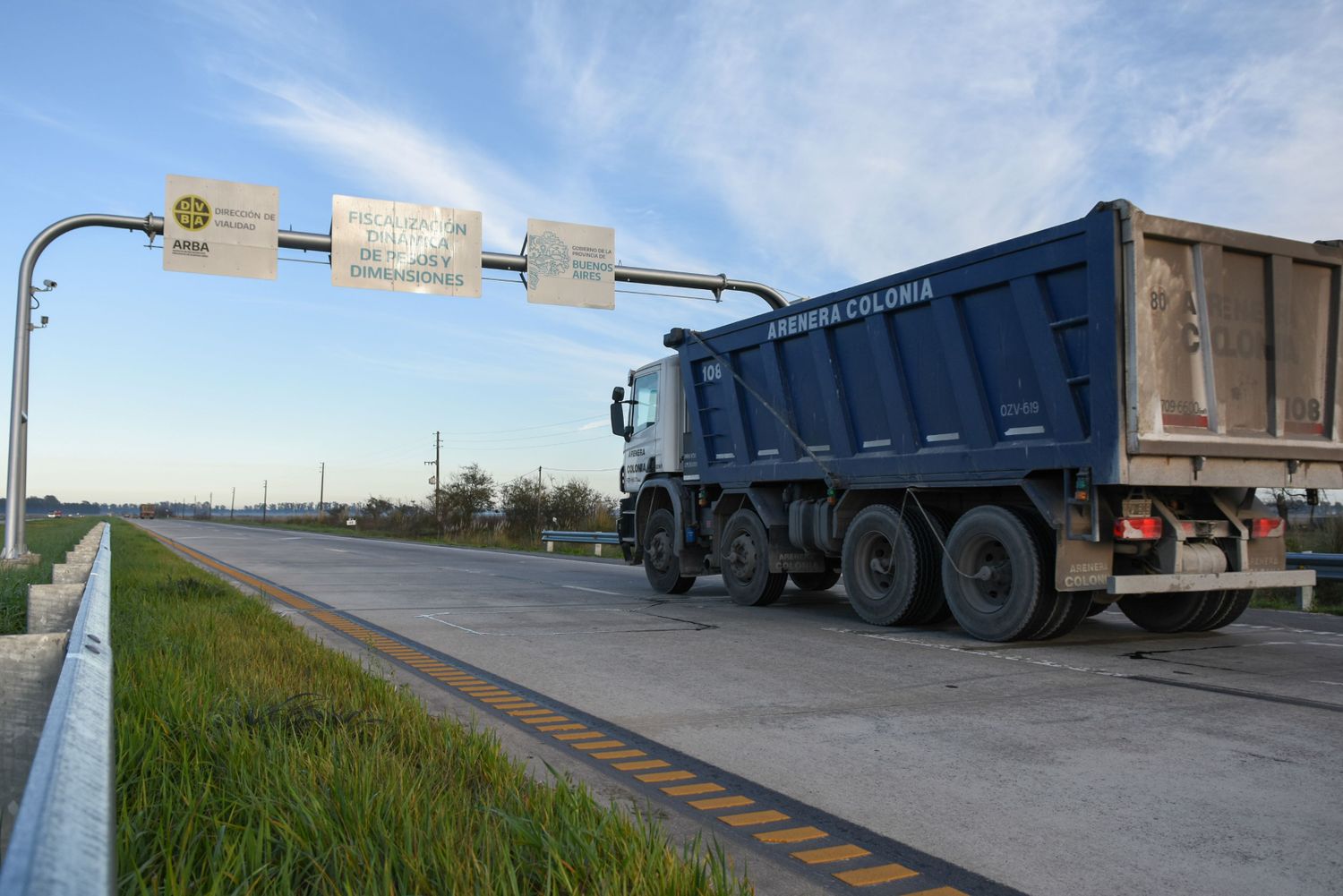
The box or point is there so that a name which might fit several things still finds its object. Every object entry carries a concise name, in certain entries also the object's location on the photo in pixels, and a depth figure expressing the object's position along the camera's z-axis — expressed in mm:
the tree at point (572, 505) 37844
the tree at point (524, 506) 39125
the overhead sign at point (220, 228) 16797
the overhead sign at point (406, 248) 17547
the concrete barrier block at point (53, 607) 6055
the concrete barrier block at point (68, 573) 8242
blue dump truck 7855
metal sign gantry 15789
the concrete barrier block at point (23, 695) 3230
